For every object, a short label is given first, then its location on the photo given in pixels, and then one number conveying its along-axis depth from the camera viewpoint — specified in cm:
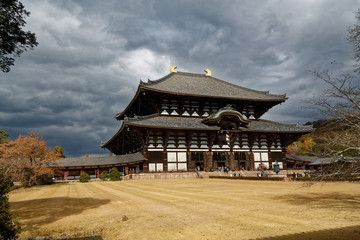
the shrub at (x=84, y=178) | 3406
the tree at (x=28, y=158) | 2739
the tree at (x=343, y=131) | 820
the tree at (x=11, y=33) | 958
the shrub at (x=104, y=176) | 3595
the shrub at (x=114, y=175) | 3438
